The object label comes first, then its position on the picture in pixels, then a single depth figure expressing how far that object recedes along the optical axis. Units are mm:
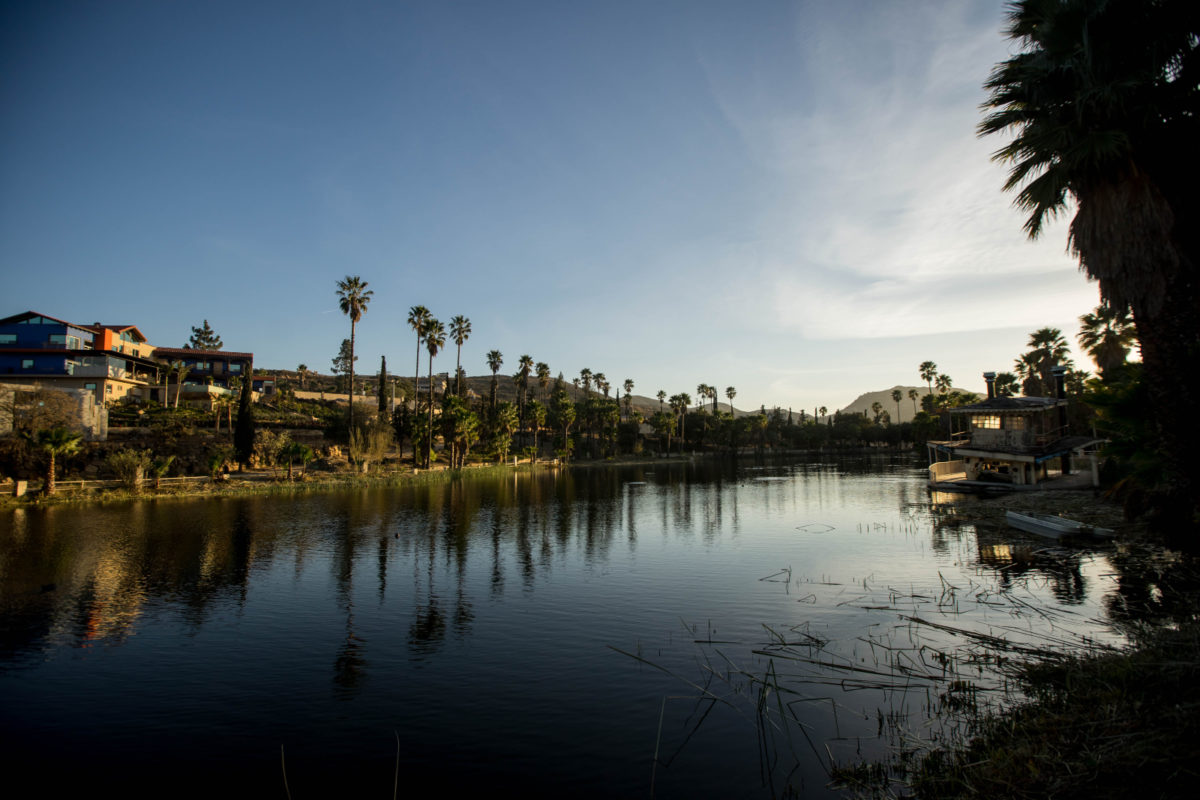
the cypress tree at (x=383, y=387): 80000
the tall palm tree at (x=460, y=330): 94188
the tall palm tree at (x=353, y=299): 71938
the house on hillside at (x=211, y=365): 81844
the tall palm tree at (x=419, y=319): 82125
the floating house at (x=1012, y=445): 39094
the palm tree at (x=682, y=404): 135125
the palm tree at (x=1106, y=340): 41434
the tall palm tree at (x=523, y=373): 115688
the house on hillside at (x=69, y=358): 65812
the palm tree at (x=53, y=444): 39156
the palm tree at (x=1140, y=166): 10797
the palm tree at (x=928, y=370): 125938
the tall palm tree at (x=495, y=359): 113306
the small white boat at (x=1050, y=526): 22828
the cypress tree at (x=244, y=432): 57562
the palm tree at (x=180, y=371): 72406
